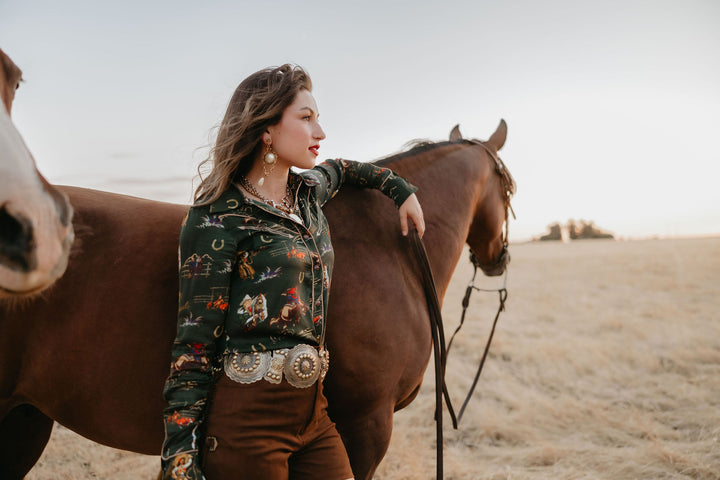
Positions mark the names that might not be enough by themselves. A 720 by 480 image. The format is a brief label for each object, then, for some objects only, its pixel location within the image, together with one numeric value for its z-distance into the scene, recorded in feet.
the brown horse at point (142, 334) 5.86
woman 4.50
